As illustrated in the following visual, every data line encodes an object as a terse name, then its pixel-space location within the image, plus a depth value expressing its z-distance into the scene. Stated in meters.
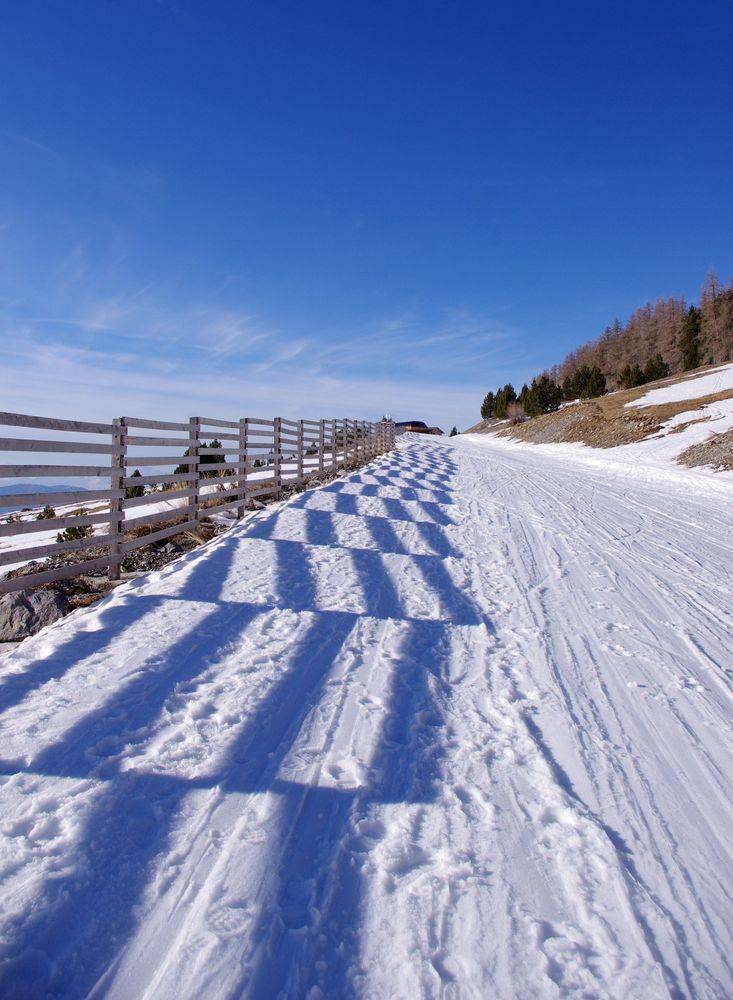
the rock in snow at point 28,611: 4.10
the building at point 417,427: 89.19
